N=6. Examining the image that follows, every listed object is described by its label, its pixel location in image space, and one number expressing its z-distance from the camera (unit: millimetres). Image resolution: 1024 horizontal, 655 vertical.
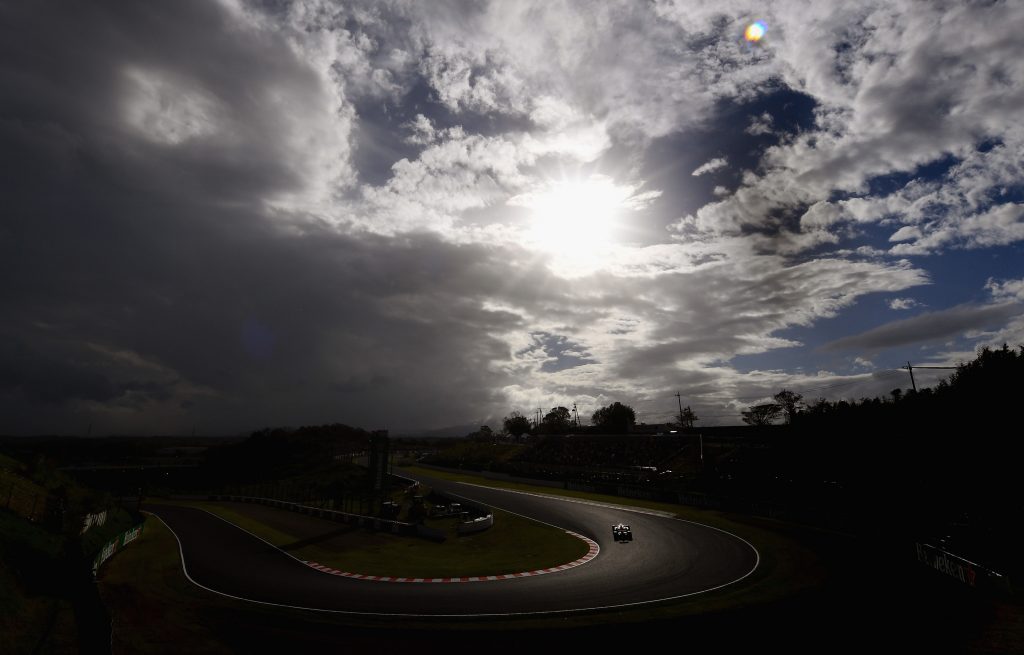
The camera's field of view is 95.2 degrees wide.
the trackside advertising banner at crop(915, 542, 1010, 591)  20969
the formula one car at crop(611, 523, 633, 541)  35041
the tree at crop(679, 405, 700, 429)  193125
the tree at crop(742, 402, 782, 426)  153688
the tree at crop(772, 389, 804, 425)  148875
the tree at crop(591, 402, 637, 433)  163875
